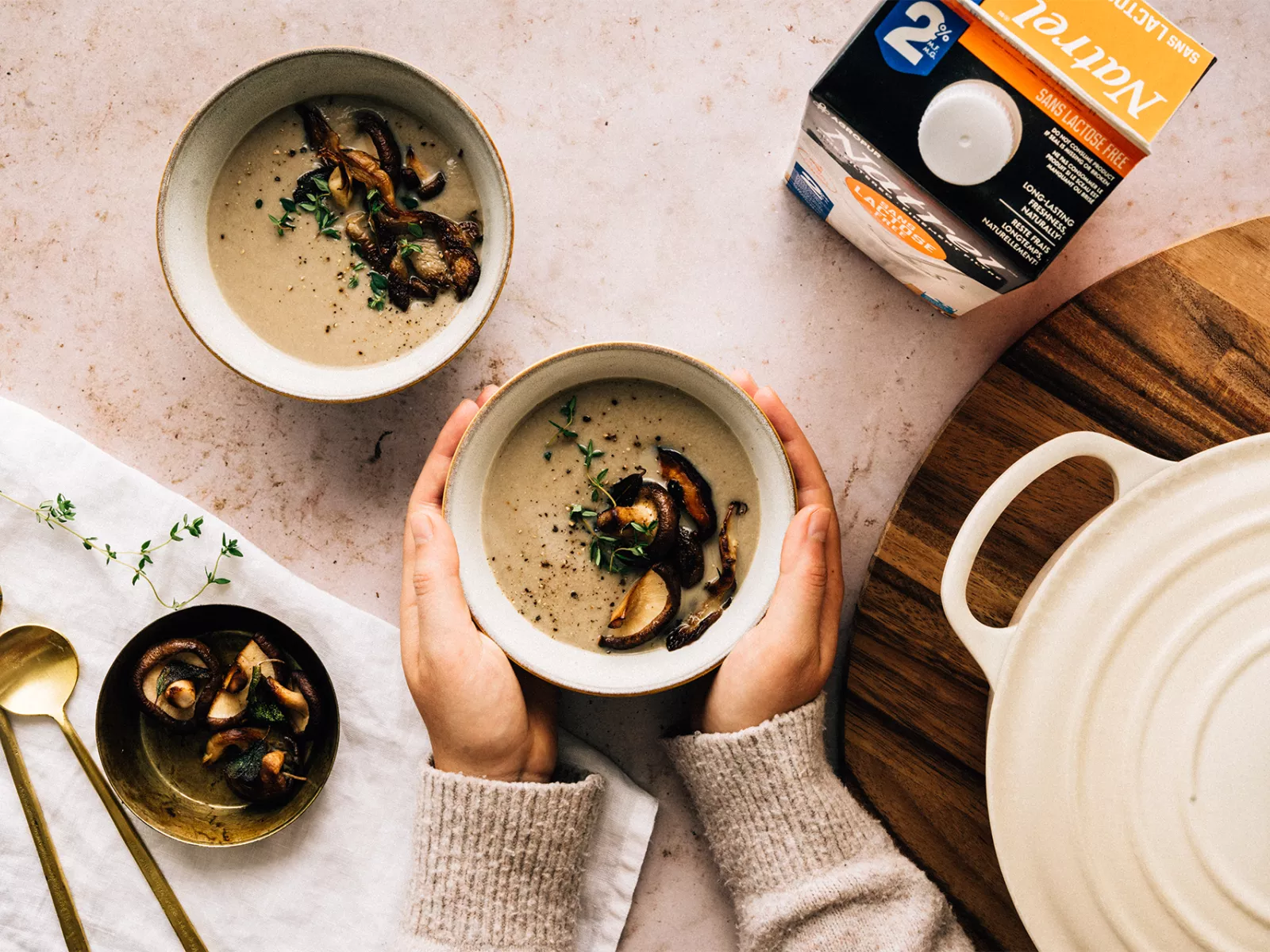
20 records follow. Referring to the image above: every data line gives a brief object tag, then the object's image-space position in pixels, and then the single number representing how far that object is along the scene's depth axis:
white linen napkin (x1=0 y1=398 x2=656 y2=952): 1.08
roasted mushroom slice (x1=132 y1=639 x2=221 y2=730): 1.04
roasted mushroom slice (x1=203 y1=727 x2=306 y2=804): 1.03
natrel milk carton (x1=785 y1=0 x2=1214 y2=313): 0.71
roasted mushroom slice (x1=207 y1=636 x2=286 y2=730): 1.04
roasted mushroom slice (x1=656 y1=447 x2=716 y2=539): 0.96
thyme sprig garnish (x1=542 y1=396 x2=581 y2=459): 0.97
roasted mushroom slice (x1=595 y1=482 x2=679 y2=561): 0.95
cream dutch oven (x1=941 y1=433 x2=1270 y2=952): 0.72
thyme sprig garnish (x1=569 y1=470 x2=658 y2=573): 0.96
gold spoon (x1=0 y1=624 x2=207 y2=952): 1.06
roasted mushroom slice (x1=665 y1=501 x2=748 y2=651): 0.97
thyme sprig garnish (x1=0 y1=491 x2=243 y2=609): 1.06
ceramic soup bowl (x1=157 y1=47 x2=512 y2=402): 0.95
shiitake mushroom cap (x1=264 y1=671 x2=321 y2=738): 1.04
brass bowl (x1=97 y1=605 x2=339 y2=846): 1.04
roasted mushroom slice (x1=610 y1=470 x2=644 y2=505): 0.97
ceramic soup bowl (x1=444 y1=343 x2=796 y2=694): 0.92
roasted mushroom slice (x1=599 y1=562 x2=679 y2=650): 0.97
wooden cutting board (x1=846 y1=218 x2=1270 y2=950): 0.97
